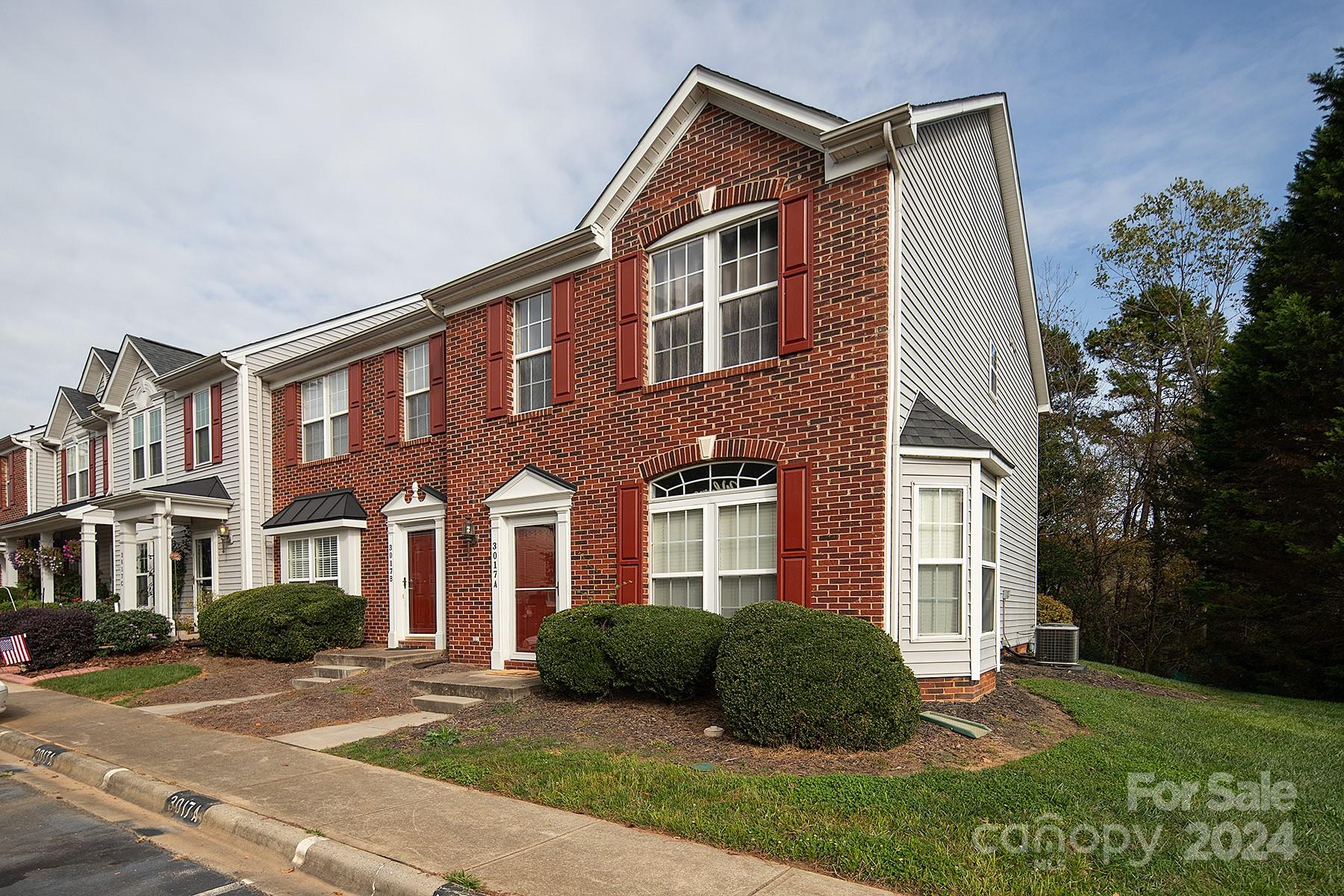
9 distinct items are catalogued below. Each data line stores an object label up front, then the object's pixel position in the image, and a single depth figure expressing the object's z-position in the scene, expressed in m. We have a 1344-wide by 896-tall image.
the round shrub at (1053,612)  17.91
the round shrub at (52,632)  14.23
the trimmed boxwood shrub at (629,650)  8.64
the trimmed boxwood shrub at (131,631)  15.00
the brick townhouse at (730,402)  8.90
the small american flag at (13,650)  13.70
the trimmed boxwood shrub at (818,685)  6.98
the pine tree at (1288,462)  12.59
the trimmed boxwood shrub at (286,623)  14.22
